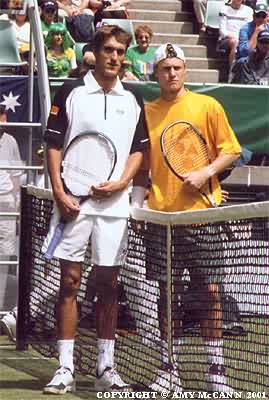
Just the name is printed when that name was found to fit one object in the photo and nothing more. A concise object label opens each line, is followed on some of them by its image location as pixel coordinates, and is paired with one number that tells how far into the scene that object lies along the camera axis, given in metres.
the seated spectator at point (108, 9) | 19.56
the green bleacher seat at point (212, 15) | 20.37
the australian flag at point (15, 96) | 12.32
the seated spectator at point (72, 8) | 19.11
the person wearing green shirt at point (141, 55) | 17.03
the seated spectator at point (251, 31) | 18.44
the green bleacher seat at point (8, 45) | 15.17
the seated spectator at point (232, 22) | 19.47
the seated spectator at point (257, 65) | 17.38
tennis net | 7.24
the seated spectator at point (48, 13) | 17.73
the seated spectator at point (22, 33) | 16.05
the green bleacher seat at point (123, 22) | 18.67
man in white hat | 7.86
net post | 10.03
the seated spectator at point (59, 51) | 15.83
